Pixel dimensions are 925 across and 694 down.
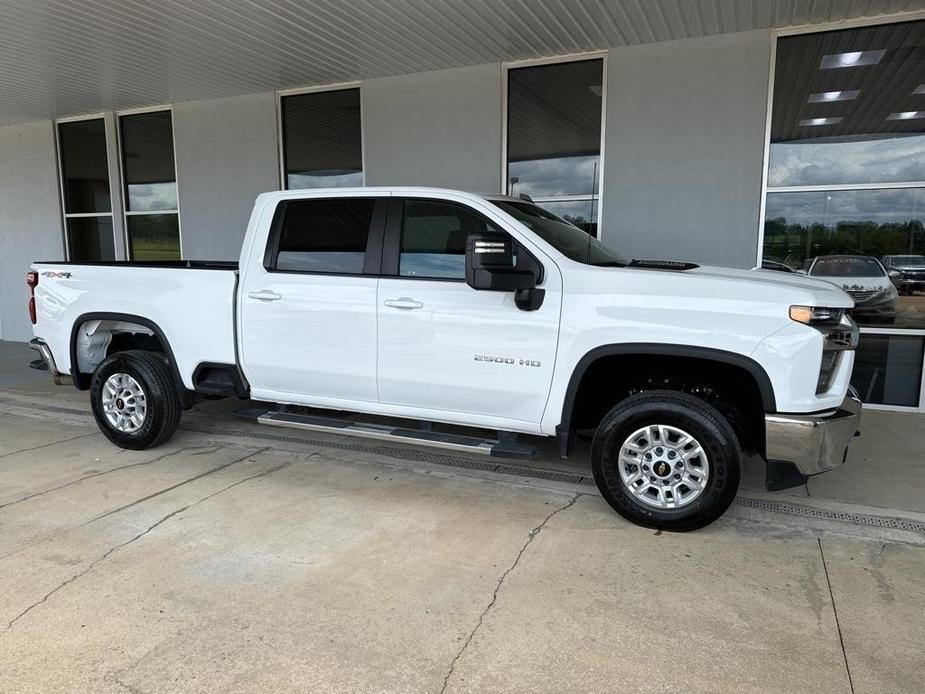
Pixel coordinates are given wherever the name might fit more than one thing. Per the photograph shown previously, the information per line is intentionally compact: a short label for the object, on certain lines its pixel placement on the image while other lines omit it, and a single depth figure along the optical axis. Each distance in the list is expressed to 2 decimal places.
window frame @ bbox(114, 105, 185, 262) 10.49
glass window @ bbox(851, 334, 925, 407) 7.02
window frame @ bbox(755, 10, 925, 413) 6.51
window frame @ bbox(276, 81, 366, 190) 9.13
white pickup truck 3.77
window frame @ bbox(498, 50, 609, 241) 7.62
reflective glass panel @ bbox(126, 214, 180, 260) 10.77
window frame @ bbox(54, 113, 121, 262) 11.20
